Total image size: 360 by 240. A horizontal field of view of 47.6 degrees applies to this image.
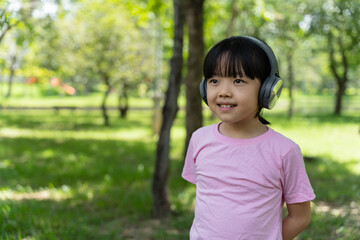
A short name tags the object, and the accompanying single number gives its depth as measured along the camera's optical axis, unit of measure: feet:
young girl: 6.02
